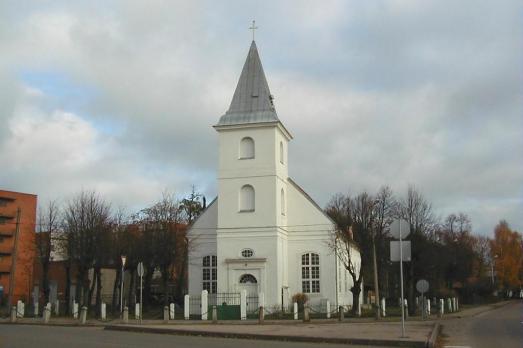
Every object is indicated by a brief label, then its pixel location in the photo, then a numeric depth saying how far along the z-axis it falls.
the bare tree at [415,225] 45.53
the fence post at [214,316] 32.72
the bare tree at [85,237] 43.56
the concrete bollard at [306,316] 33.29
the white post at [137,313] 36.44
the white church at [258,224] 43.94
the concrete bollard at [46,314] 33.42
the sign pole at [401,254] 19.66
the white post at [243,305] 37.84
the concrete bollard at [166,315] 32.50
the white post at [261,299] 38.39
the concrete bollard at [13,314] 34.22
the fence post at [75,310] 39.28
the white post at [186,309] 38.09
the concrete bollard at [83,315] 32.50
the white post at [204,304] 39.00
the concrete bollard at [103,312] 37.58
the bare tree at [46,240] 46.82
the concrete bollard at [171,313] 37.22
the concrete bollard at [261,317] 31.95
